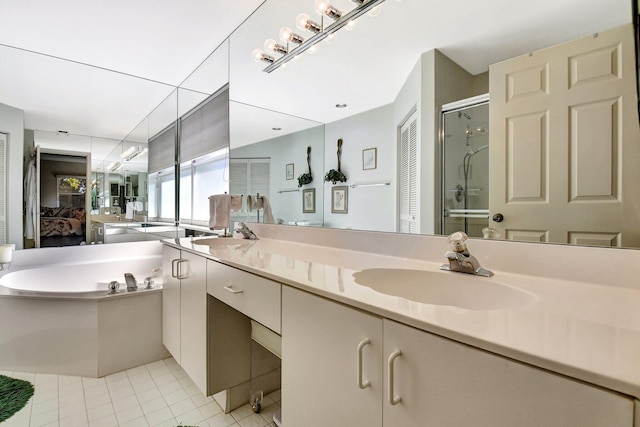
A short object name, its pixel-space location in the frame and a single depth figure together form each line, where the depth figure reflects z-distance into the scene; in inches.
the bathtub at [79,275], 83.4
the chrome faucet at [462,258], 36.4
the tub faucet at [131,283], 83.3
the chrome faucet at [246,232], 81.8
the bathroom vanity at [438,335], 16.6
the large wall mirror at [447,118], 32.7
